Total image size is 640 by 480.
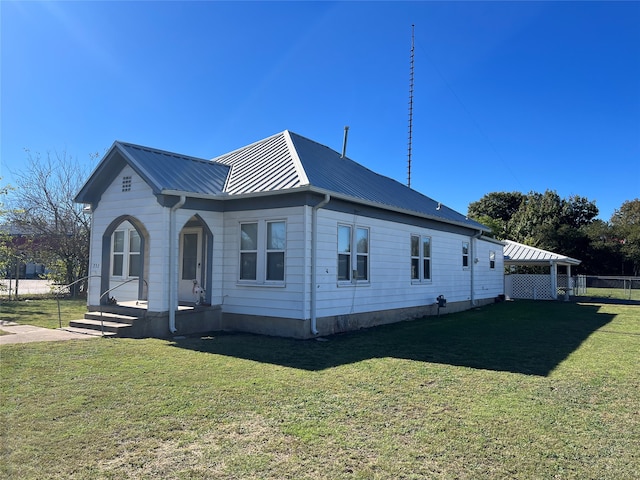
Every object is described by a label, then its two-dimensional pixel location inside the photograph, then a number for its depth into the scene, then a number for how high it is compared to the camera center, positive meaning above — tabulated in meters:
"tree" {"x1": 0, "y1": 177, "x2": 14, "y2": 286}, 18.39 +0.77
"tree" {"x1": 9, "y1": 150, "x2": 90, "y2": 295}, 21.41 +1.70
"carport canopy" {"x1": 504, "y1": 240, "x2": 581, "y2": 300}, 24.25 +0.66
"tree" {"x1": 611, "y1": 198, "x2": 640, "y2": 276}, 39.31 +3.80
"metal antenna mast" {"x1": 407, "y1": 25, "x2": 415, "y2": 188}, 21.19 +7.24
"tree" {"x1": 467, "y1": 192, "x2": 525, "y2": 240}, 53.41 +7.79
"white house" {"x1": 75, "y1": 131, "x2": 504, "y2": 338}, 9.80 +0.61
